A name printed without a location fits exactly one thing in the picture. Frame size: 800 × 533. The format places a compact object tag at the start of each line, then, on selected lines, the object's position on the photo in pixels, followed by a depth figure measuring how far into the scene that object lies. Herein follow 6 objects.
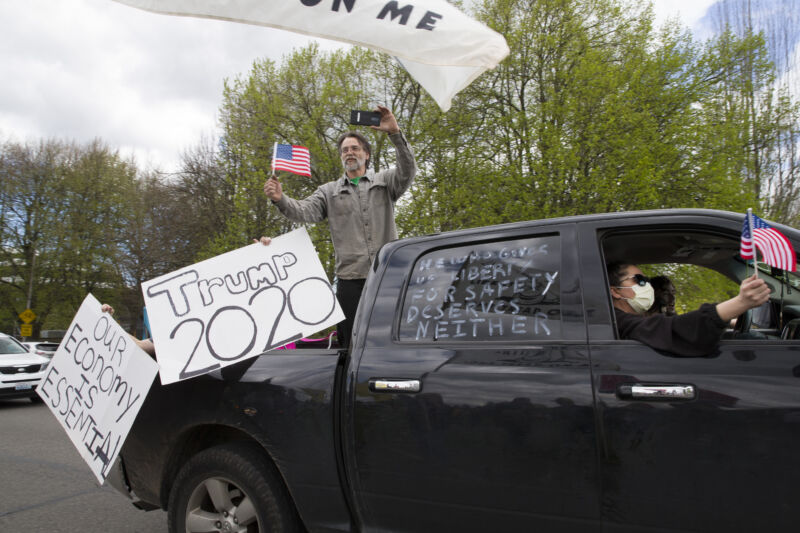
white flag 2.90
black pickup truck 1.64
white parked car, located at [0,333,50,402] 10.31
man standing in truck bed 3.54
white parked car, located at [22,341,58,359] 13.07
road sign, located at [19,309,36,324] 28.52
